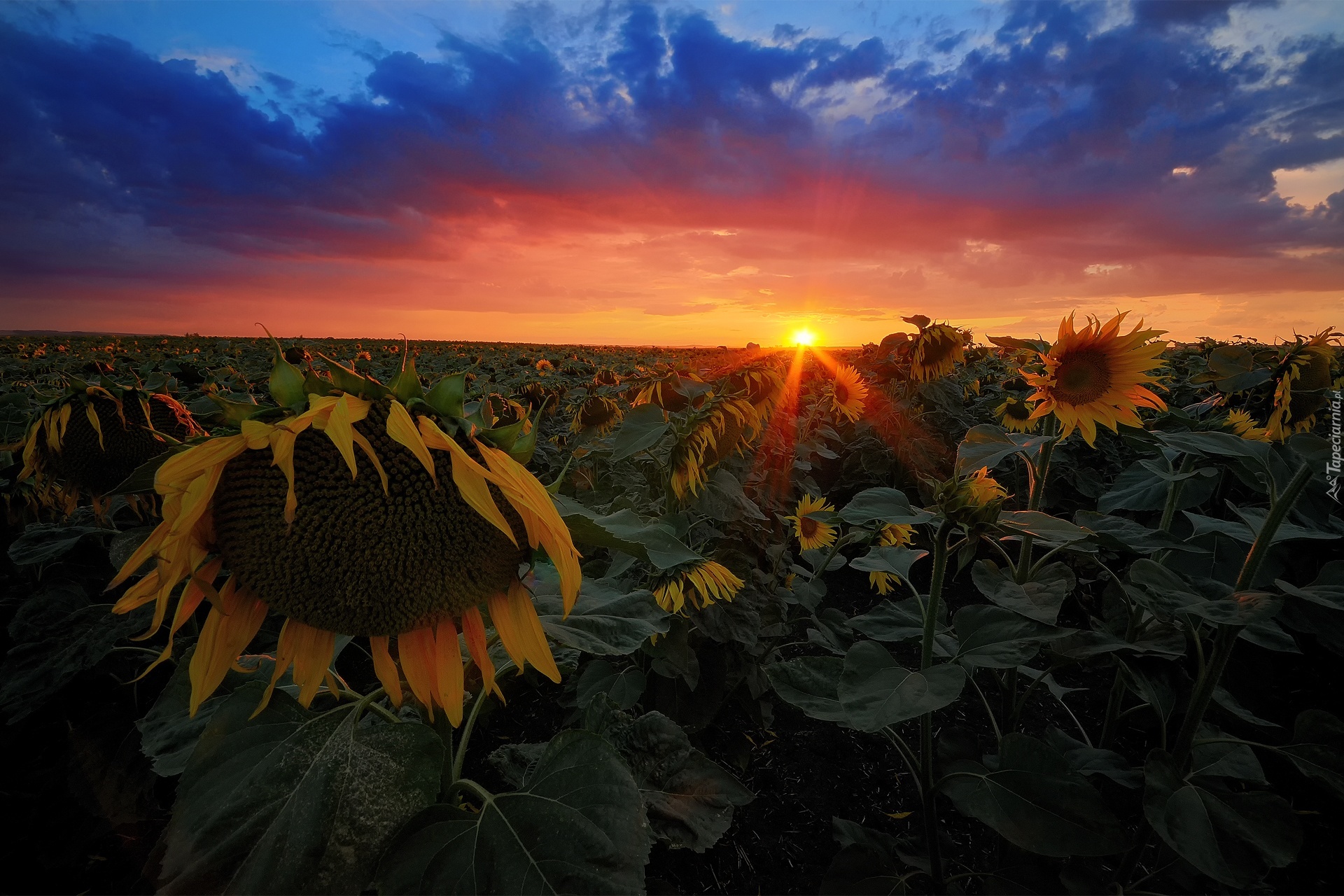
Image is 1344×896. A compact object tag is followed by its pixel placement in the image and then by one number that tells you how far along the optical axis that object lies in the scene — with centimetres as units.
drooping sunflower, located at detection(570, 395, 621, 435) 422
